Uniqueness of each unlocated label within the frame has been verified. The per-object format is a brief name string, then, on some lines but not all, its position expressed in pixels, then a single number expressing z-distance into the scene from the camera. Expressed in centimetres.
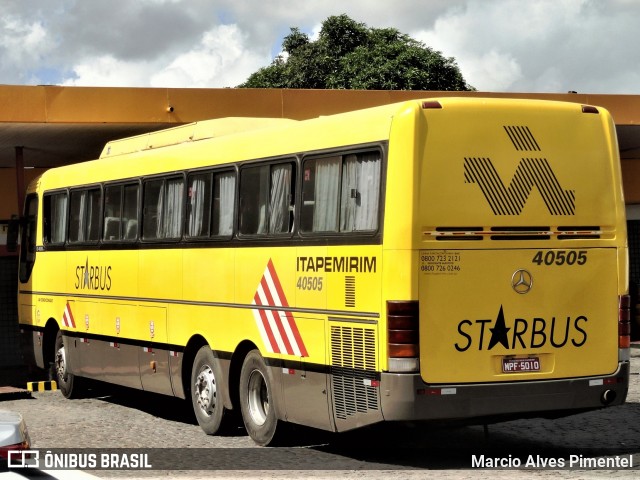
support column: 2494
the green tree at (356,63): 5438
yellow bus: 1135
